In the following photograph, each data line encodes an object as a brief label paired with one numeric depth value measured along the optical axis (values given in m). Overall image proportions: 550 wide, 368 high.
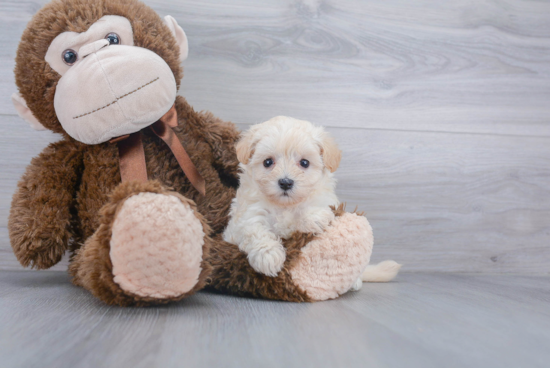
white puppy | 0.89
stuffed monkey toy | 0.73
